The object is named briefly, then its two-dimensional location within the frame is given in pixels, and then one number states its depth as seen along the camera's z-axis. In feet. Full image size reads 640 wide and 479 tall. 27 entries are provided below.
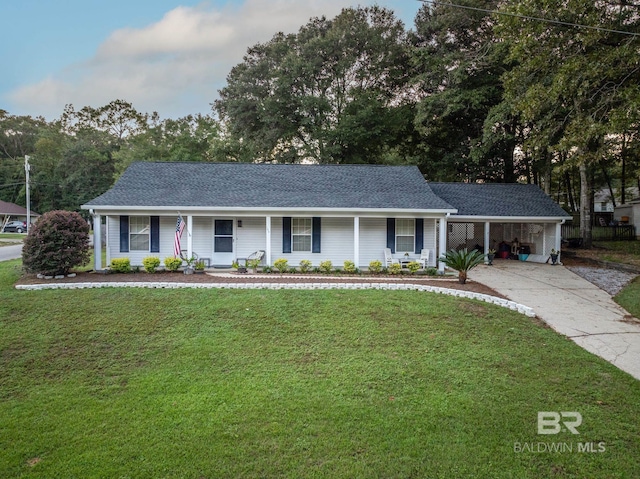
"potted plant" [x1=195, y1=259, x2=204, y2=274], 40.70
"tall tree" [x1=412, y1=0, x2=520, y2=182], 65.62
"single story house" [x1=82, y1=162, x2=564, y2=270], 42.60
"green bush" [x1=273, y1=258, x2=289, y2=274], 41.60
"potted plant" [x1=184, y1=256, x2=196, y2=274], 39.86
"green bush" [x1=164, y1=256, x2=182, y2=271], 40.57
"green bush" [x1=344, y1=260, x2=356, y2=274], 41.98
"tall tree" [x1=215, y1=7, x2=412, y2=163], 81.71
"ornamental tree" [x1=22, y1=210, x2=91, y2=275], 34.94
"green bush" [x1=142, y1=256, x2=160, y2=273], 39.99
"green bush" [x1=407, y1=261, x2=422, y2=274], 41.76
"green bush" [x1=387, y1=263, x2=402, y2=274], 41.57
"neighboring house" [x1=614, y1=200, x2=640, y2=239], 78.38
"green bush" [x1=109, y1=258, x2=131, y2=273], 40.19
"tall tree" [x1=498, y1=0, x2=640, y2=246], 35.27
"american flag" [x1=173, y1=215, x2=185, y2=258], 39.81
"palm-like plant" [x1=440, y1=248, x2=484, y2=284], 35.22
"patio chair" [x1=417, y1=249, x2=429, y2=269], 43.95
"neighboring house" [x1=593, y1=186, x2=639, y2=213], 136.14
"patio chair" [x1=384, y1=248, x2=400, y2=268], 43.75
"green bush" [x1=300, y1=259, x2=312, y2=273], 42.22
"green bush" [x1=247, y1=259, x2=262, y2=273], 41.43
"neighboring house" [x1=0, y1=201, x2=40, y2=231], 141.16
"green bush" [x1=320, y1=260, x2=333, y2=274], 41.91
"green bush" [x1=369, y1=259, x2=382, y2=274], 42.09
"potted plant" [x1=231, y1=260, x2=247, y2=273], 41.37
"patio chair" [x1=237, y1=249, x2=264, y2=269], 43.31
